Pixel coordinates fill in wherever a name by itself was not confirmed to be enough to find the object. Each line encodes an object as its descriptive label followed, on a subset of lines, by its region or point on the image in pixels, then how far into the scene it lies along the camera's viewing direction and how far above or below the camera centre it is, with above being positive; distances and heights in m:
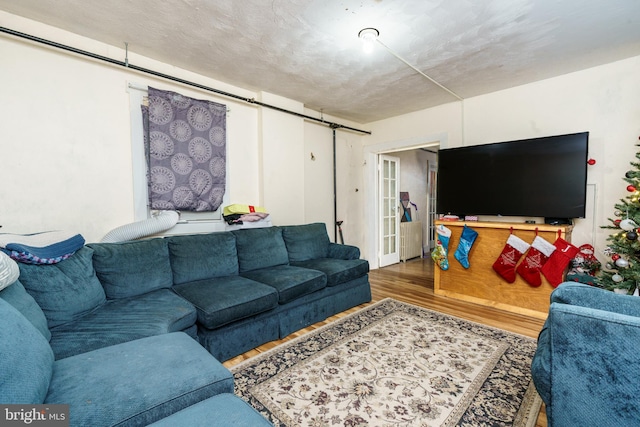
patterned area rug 1.55 -1.21
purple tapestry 2.65 +0.49
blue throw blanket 1.63 -0.30
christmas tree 2.33 -0.41
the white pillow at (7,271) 1.27 -0.34
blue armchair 0.95 -0.61
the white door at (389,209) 4.97 -0.20
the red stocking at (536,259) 2.84 -0.64
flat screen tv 2.79 +0.21
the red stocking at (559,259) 2.74 -0.62
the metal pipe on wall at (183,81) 2.05 +1.18
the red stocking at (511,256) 2.97 -0.63
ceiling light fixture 2.18 +1.29
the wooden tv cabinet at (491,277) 2.87 -0.93
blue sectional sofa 0.98 -0.73
